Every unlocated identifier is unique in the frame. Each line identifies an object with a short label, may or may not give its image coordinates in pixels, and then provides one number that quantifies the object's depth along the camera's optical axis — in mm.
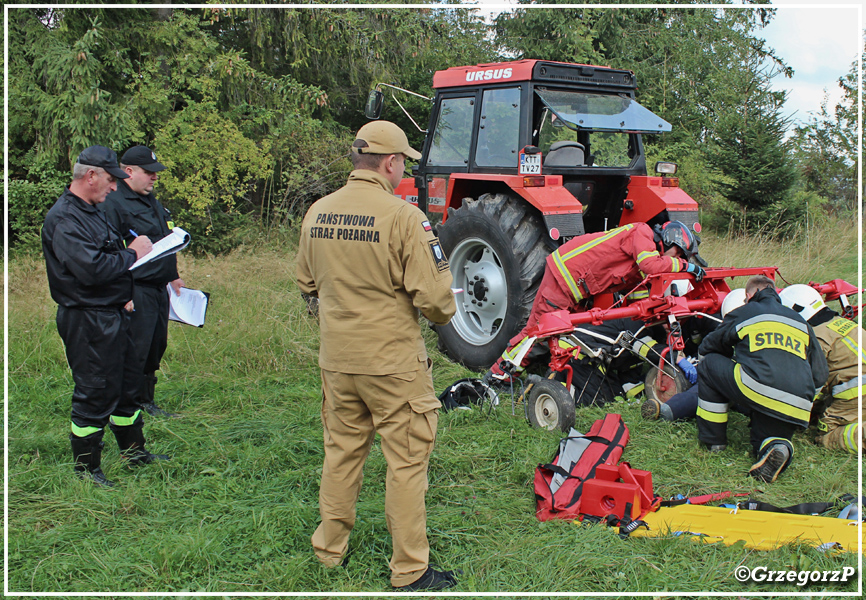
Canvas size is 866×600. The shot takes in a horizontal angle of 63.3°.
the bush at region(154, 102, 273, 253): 9427
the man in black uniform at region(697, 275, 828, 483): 3773
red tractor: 5336
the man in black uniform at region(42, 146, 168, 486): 3453
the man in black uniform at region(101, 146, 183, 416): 4156
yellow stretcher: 2885
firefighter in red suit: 4975
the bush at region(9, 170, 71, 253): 9352
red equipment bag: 3373
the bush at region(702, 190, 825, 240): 10328
